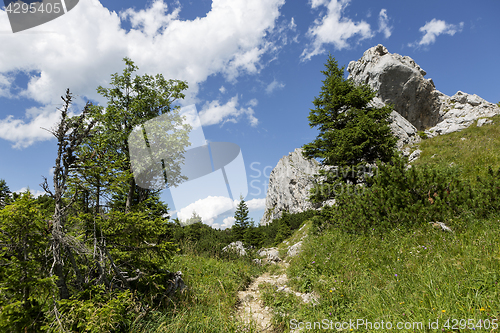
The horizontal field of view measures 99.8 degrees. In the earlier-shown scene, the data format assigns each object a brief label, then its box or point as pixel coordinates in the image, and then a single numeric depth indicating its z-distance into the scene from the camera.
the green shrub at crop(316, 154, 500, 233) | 5.97
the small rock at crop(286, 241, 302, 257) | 9.46
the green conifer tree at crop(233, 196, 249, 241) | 33.90
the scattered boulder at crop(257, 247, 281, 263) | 10.45
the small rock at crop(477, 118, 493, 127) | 22.84
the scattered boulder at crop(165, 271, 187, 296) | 4.81
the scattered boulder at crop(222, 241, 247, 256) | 10.09
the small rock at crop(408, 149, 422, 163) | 18.90
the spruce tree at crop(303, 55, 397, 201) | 11.60
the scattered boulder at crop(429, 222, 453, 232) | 5.53
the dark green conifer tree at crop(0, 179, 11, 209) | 2.85
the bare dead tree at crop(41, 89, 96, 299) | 2.91
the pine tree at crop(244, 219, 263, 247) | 22.23
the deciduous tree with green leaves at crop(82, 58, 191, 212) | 12.49
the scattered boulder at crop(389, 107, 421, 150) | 22.69
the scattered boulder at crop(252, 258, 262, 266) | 9.37
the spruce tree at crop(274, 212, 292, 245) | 18.84
